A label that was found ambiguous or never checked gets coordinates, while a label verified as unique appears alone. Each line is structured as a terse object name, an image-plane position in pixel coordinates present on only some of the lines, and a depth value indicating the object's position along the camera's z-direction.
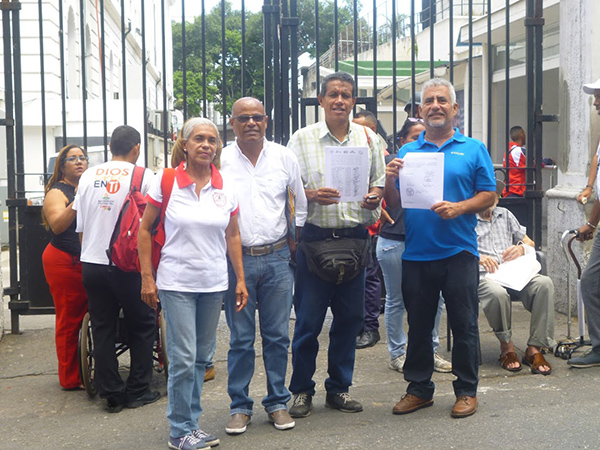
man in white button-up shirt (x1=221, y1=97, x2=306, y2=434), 4.45
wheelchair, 5.18
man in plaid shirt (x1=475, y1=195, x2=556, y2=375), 5.62
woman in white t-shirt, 4.14
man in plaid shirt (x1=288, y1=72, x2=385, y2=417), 4.66
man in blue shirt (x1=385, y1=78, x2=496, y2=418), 4.60
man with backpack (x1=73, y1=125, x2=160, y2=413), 4.97
